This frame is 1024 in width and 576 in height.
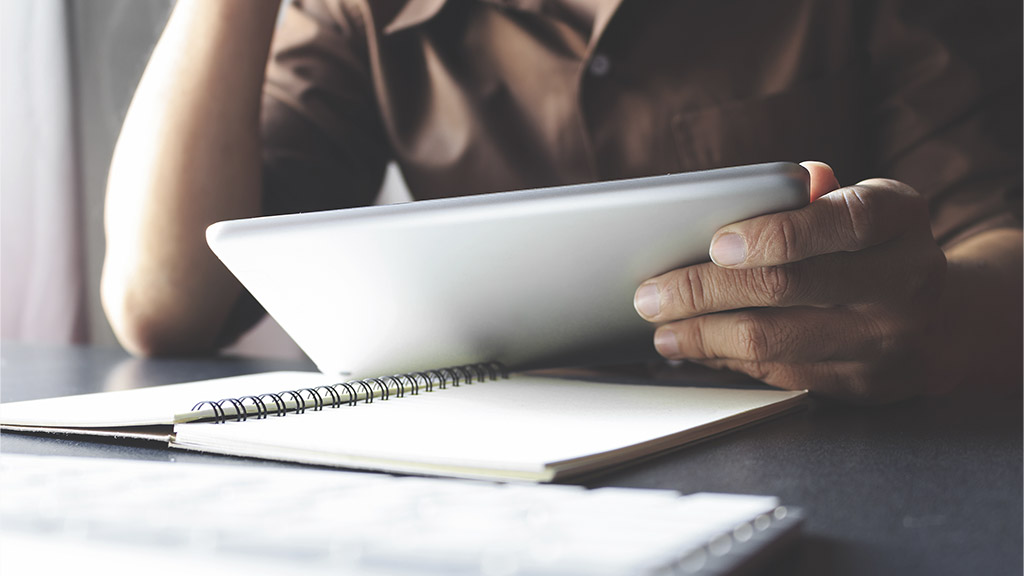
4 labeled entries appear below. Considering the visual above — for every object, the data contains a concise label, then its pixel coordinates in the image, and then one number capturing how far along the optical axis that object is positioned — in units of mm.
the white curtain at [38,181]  1656
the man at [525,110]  884
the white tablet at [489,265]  374
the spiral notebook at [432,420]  293
